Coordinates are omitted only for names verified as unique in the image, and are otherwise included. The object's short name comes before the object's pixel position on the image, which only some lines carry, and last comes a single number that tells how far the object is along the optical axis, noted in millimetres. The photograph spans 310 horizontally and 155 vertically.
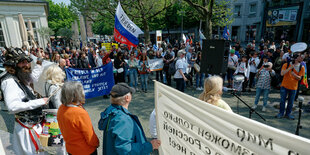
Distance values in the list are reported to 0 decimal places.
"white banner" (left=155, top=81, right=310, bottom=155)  1137
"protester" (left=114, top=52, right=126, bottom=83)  7316
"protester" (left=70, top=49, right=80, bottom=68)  7850
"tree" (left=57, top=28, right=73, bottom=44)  32591
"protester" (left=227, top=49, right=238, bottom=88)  7753
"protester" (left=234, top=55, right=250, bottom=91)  6887
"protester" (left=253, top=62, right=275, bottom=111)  5383
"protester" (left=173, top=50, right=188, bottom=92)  5912
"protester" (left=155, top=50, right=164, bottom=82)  9255
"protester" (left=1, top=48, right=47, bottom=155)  2301
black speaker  4902
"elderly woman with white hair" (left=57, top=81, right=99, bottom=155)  1931
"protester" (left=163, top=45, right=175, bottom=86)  8367
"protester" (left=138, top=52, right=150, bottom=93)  7582
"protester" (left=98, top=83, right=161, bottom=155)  1582
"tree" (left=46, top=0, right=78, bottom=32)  44812
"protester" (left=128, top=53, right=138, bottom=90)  7559
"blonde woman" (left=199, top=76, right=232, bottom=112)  2350
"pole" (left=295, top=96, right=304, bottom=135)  3818
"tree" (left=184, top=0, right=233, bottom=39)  7670
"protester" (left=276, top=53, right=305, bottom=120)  4660
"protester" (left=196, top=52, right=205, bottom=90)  7910
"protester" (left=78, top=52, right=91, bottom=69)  7496
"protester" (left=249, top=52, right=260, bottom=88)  7391
